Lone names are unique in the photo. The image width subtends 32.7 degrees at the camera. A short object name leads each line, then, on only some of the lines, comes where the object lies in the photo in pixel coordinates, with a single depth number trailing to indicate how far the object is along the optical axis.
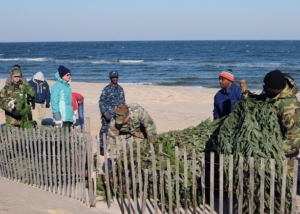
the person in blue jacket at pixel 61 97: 8.42
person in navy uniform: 9.16
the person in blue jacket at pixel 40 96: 10.42
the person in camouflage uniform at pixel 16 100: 8.57
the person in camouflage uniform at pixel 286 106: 5.75
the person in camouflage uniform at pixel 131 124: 6.87
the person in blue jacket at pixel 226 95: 7.41
